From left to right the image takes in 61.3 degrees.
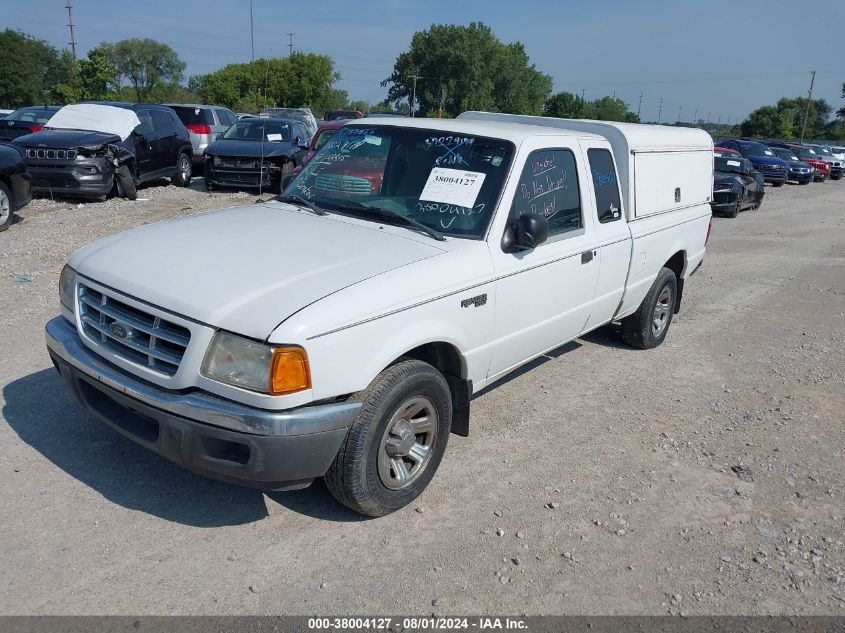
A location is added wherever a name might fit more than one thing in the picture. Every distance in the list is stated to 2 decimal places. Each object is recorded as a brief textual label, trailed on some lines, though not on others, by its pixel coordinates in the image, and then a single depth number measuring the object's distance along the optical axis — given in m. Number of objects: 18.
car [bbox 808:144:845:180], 34.94
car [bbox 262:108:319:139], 24.96
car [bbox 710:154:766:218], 17.03
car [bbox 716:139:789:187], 26.67
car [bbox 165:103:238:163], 17.27
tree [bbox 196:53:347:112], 76.94
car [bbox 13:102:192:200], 11.89
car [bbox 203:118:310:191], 14.41
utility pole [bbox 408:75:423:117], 98.79
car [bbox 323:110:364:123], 31.10
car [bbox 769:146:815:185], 28.90
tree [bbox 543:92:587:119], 98.75
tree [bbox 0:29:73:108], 65.06
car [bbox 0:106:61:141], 14.56
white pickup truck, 3.05
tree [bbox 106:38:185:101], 110.62
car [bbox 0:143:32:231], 9.66
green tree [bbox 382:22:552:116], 102.69
